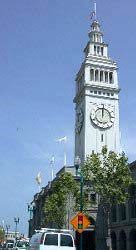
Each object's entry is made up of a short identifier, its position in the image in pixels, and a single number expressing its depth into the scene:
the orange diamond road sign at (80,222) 32.84
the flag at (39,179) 110.20
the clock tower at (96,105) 94.44
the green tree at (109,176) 49.78
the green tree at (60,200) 67.25
